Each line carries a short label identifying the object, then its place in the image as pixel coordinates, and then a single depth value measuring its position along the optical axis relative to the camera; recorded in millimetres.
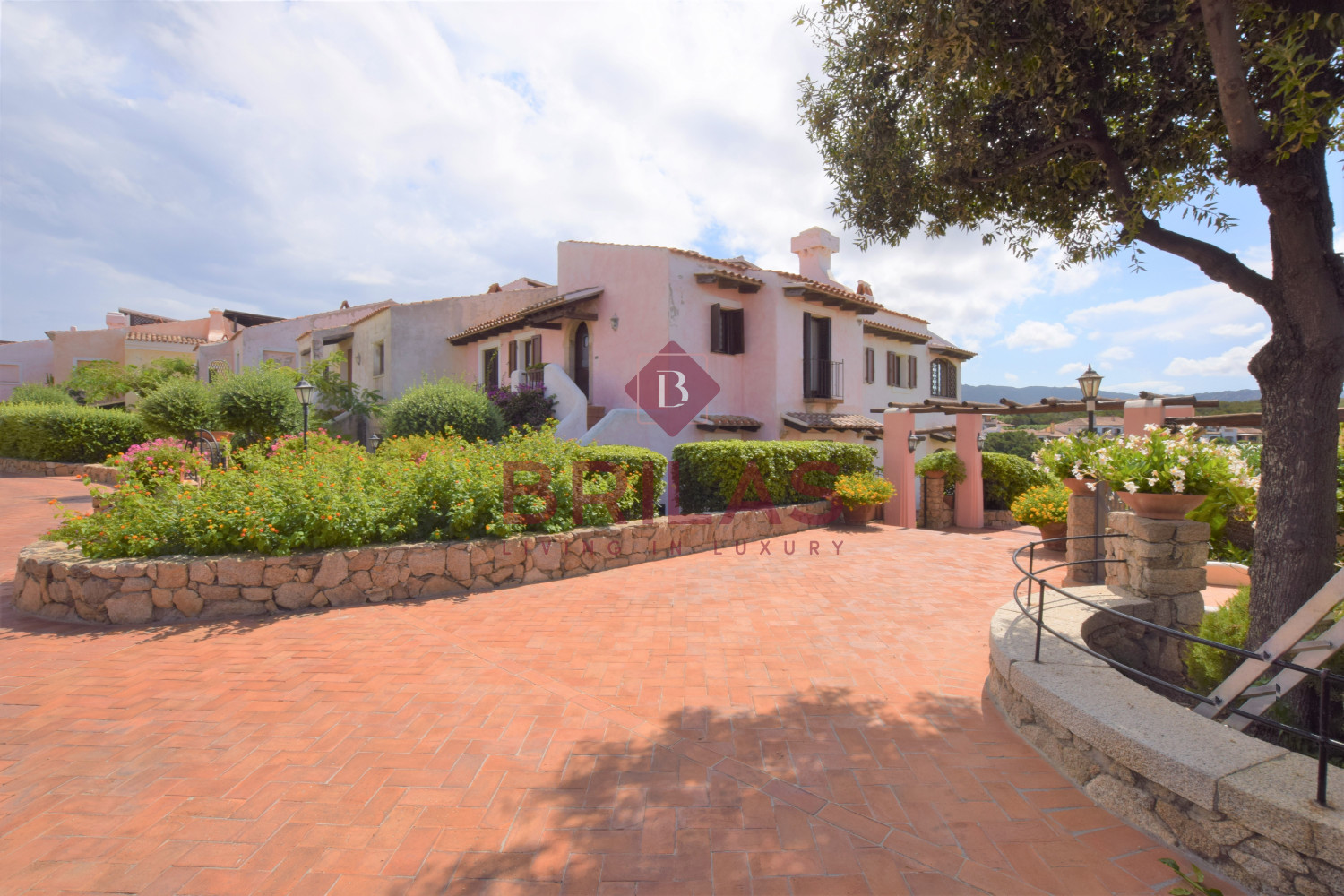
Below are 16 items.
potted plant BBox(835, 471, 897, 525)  12930
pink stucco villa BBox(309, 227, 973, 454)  16125
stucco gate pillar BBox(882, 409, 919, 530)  13656
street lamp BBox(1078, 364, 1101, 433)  10930
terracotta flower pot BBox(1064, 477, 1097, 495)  7625
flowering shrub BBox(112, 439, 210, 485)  8086
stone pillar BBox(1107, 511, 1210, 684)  4898
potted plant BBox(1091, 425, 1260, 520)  4680
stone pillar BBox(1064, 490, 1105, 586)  7707
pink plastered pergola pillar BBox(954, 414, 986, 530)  14547
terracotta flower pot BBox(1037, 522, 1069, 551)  10922
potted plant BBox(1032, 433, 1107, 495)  6402
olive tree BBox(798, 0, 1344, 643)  3600
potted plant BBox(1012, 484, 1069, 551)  10703
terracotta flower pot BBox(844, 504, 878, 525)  13305
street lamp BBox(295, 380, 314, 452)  13608
